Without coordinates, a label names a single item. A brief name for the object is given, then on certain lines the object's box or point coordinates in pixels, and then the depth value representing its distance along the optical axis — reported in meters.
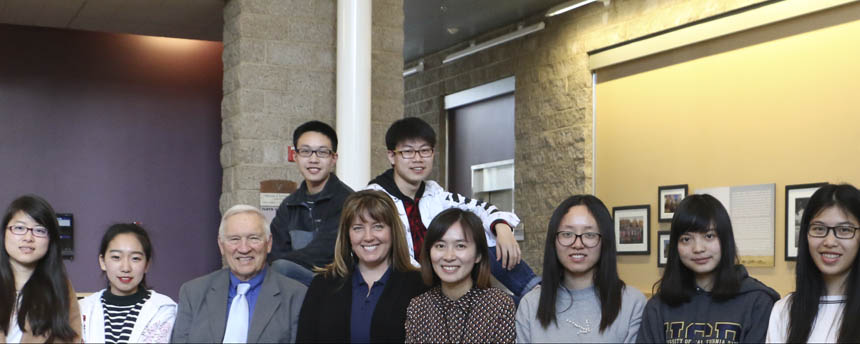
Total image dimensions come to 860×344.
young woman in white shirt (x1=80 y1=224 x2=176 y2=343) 3.07
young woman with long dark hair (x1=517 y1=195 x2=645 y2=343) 2.84
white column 5.21
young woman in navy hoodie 2.64
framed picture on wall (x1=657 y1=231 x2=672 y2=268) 6.63
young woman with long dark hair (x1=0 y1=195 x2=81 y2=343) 3.02
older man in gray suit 3.07
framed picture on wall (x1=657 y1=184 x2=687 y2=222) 6.56
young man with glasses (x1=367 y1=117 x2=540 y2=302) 3.23
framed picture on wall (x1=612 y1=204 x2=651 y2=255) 6.84
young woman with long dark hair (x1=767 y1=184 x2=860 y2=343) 2.53
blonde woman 3.03
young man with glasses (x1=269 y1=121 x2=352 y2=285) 3.42
